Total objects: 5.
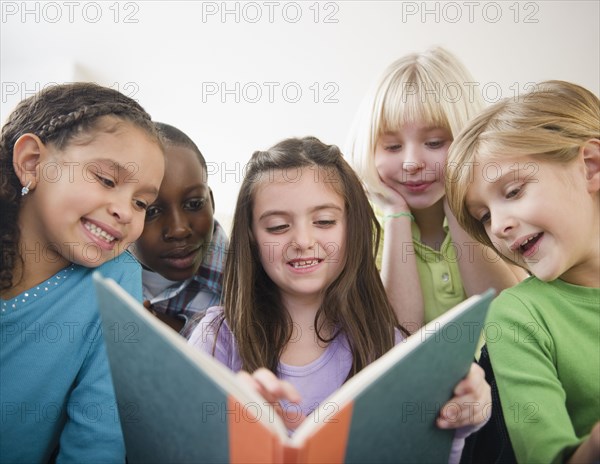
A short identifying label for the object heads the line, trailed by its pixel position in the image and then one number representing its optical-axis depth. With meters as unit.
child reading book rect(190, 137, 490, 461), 0.95
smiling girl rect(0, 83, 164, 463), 0.82
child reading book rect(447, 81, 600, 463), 0.79
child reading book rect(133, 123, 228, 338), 1.15
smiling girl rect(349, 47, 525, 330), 1.16
